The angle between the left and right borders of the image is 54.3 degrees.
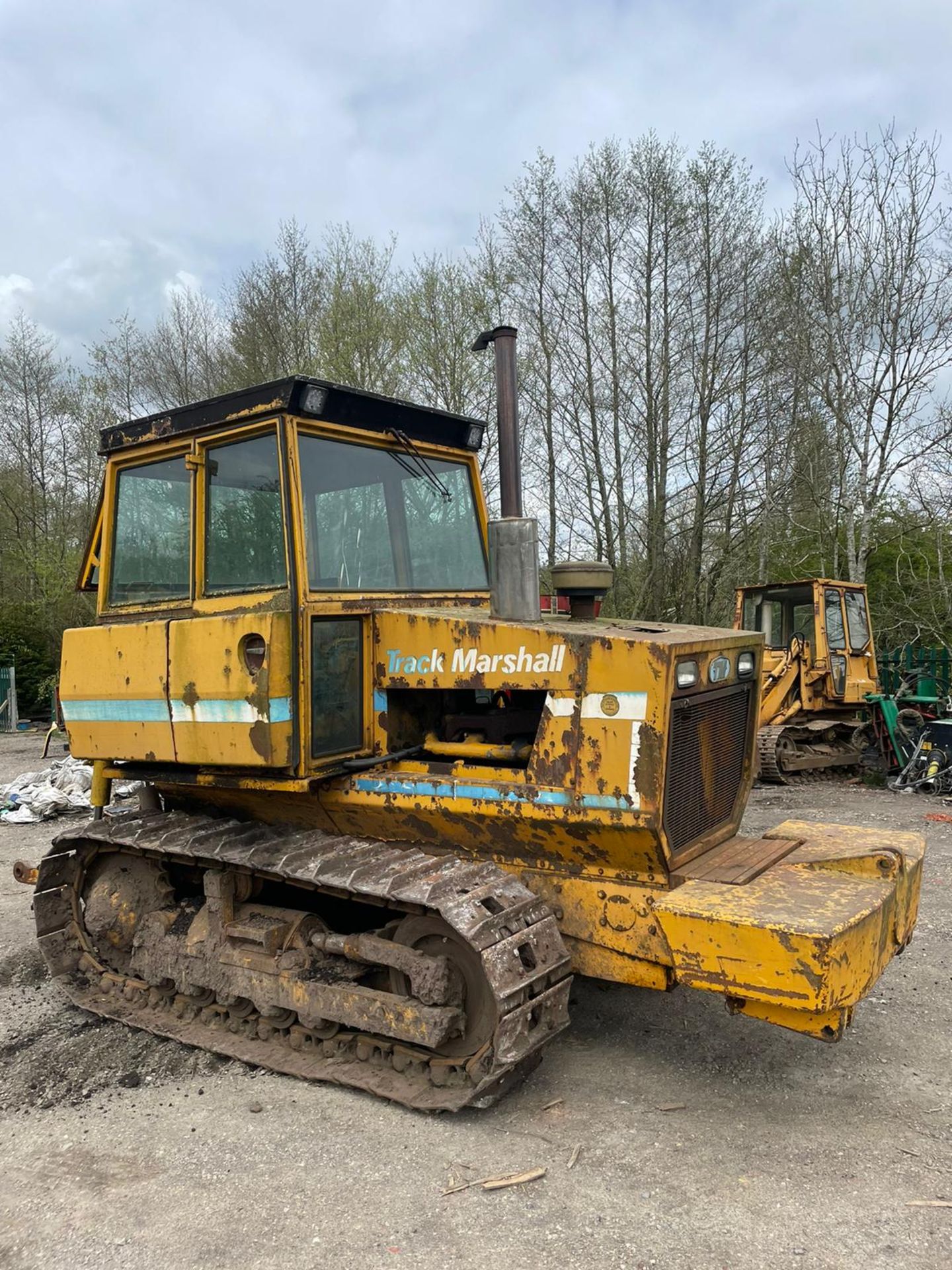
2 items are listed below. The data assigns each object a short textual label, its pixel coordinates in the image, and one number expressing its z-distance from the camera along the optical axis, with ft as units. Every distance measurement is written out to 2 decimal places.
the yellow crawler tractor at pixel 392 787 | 11.40
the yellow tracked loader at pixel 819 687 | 38.55
